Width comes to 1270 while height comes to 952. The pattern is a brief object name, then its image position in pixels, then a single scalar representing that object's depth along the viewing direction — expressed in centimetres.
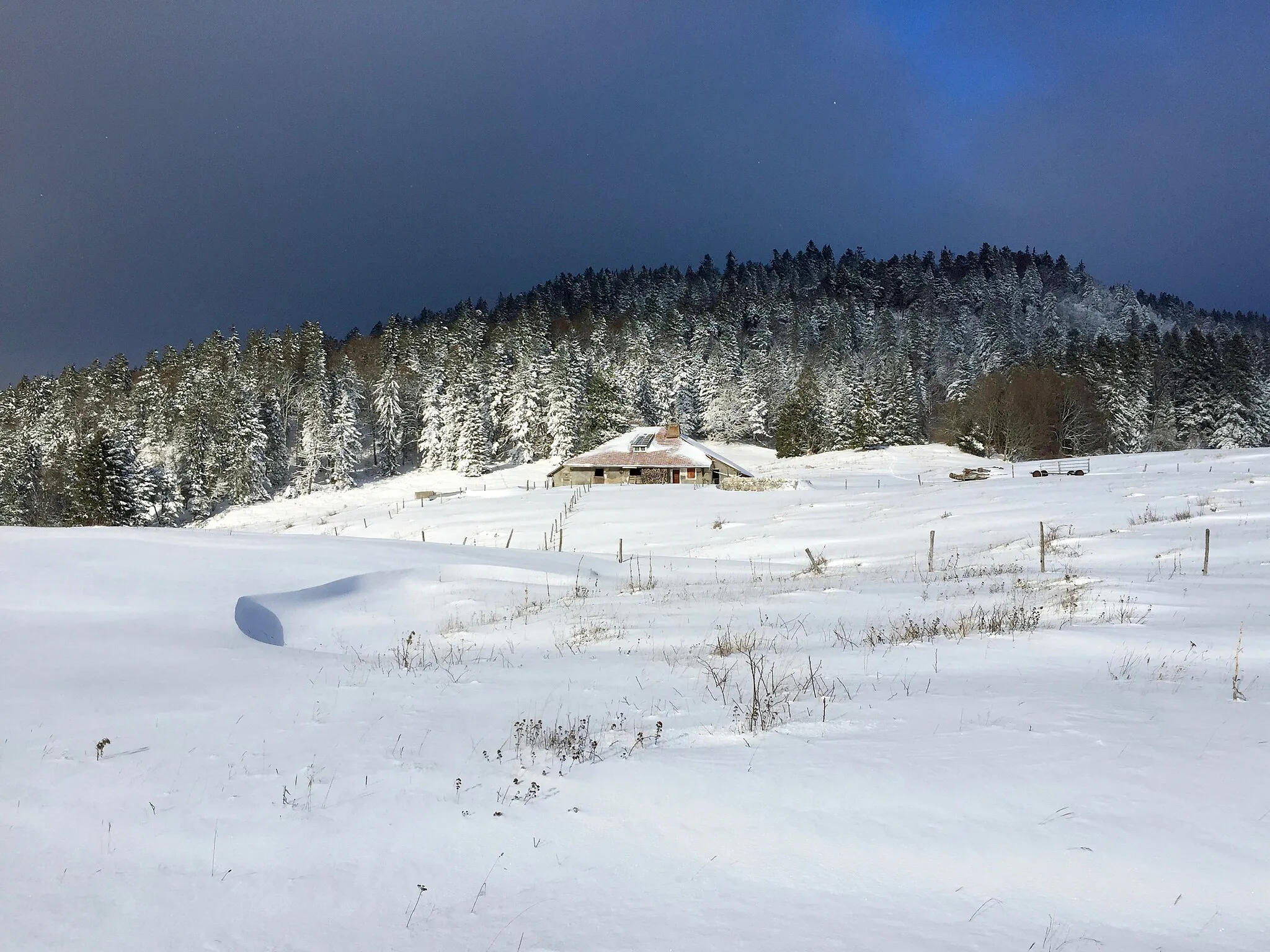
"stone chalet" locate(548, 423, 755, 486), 6281
